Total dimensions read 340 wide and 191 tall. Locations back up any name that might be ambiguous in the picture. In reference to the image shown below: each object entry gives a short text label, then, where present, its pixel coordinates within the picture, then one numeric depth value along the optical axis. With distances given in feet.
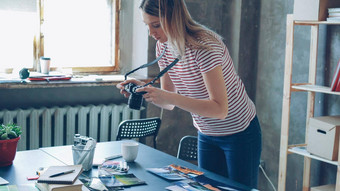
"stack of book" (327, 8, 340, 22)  9.07
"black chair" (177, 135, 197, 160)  8.13
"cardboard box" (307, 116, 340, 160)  9.07
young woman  5.78
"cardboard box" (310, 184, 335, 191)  9.80
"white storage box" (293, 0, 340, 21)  9.54
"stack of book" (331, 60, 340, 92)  8.98
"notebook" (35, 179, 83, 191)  4.91
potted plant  6.07
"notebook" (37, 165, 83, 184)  5.02
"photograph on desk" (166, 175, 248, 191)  5.41
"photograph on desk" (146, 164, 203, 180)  5.83
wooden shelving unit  9.88
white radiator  10.53
